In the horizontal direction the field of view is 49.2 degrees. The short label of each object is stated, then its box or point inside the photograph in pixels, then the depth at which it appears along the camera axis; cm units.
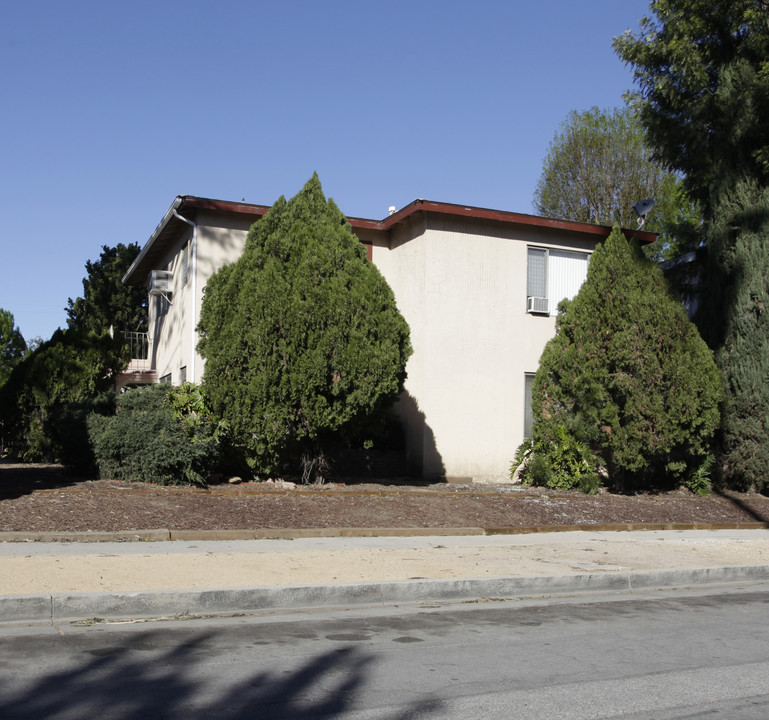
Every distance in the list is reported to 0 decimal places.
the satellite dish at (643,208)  1852
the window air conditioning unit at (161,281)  1933
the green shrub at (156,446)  1264
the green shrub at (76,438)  1377
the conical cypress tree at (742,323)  1644
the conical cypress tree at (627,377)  1516
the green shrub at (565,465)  1537
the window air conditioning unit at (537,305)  1809
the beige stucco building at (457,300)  1703
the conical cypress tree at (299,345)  1290
